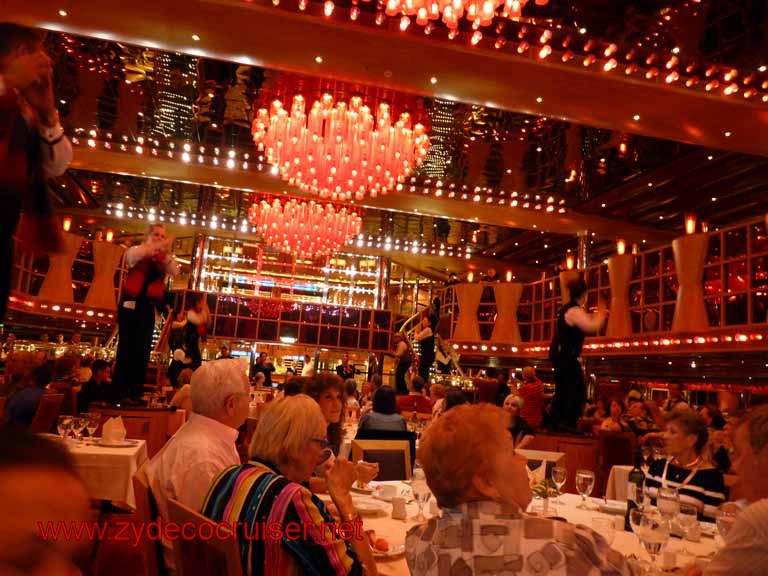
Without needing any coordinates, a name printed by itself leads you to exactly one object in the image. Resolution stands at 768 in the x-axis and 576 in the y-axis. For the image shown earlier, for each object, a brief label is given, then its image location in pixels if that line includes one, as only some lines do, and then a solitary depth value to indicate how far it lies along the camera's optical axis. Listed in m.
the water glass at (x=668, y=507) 2.38
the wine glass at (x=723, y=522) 2.33
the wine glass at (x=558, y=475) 2.88
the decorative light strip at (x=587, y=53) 6.75
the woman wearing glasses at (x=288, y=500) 1.75
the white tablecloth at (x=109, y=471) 3.88
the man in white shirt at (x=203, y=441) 2.36
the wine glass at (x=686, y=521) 2.35
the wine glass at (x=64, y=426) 3.86
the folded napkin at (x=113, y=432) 4.26
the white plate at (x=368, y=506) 2.65
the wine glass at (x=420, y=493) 2.56
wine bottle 2.43
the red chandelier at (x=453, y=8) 4.89
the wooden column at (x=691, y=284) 11.16
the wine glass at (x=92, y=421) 4.15
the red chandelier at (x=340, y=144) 7.84
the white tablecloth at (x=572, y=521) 2.09
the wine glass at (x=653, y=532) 1.94
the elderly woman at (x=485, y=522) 1.51
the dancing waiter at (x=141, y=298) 5.43
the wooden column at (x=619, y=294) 13.38
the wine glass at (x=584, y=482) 2.83
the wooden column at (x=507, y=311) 17.42
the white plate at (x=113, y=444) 4.19
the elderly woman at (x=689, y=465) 3.37
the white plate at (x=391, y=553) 2.09
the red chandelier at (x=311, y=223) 12.33
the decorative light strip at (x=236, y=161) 11.70
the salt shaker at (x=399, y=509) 2.63
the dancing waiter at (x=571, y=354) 6.15
